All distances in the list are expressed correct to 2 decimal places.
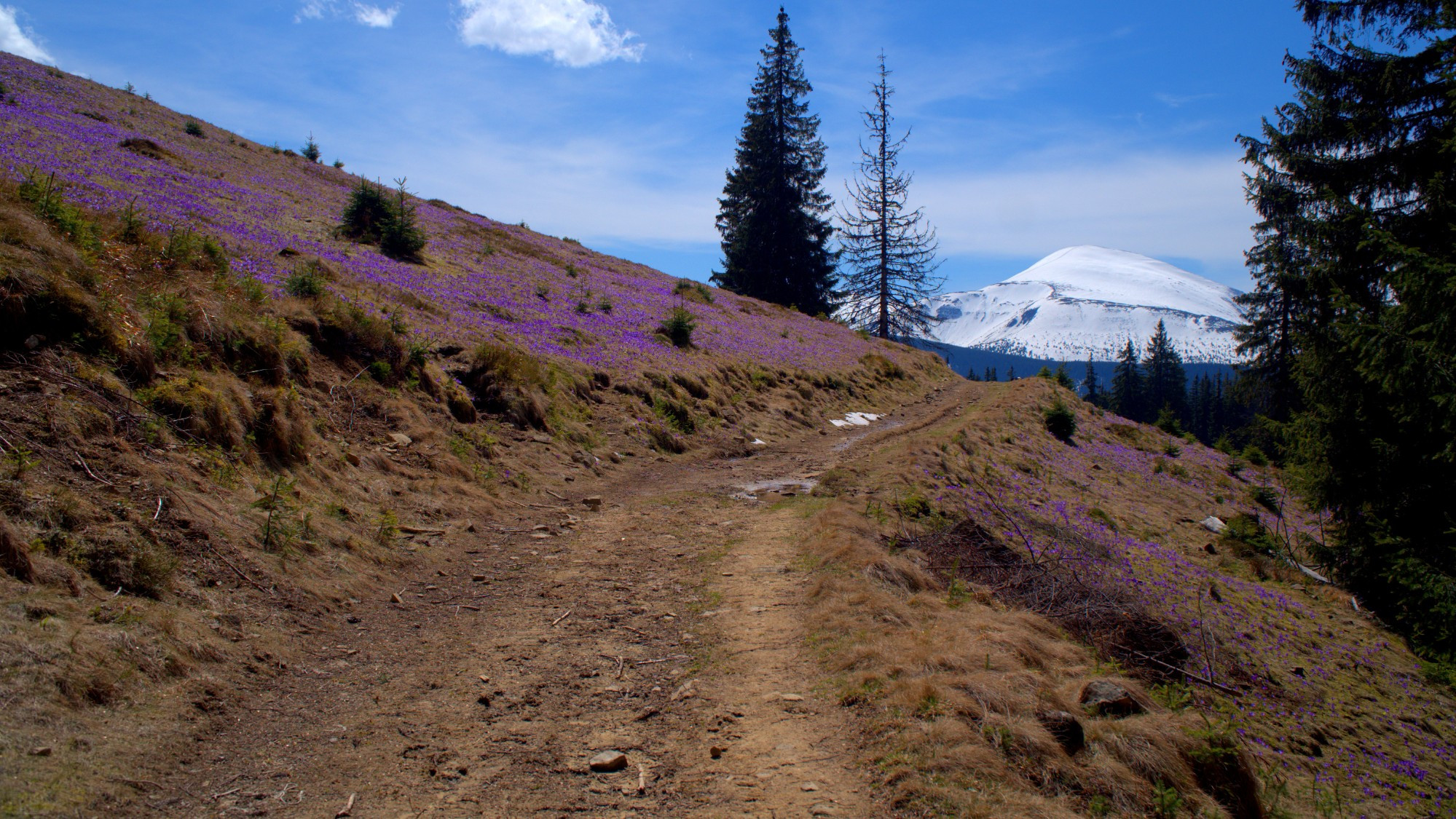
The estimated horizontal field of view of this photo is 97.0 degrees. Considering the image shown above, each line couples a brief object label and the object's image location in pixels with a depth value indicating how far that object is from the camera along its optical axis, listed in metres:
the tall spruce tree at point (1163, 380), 80.19
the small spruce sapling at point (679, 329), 20.92
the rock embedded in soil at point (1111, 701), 4.38
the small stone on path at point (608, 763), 3.94
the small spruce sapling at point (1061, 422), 20.64
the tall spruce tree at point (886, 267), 47.72
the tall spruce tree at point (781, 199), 46.94
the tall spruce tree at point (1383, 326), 9.21
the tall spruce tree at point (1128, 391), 74.94
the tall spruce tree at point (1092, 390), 73.84
